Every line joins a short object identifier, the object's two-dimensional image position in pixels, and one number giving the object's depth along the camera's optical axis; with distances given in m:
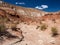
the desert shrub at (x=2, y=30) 5.09
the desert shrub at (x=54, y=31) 5.47
